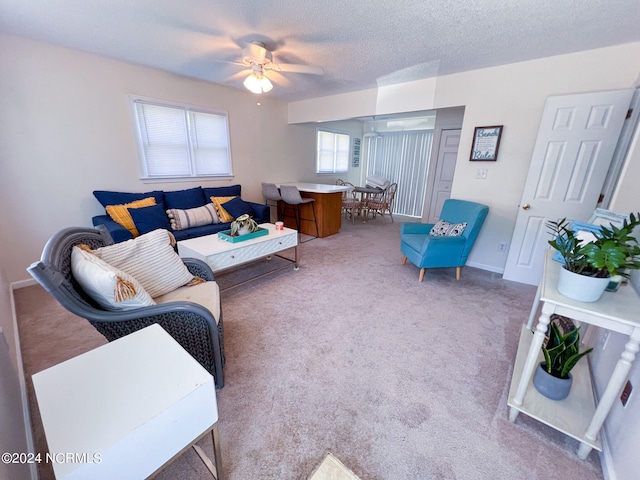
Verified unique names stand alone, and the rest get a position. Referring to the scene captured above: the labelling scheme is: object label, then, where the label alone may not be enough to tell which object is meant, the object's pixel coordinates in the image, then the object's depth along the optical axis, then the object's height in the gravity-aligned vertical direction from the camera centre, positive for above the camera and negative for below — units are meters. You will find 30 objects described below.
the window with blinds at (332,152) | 5.94 +0.26
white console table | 1.02 -0.89
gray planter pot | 1.28 -1.06
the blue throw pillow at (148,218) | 2.89 -0.67
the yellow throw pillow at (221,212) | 3.61 -0.71
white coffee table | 2.26 -0.81
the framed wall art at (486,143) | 2.92 +0.26
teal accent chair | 2.77 -0.85
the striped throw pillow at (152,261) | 1.44 -0.60
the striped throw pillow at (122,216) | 2.87 -0.64
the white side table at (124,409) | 0.62 -0.67
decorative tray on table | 2.50 -0.74
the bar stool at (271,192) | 4.38 -0.52
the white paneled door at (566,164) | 2.29 +0.05
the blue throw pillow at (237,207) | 3.64 -0.66
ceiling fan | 2.37 +0.93
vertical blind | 6.18 +0.05
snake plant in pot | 1.26 -0.96
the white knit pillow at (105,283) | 1.13 -0.55
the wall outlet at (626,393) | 1.14 -0.97
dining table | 5.65 -0.64
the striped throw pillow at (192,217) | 3.20 -0.72
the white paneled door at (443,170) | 4.37 -0.08
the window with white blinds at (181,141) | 3.34 +0.25
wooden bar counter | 4.33 -0.81
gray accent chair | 1.04 -0.72
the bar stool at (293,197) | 4.05 -0.56
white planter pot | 1.03 -0.47
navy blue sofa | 2.89 -0.62
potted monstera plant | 0.95 -0.35
